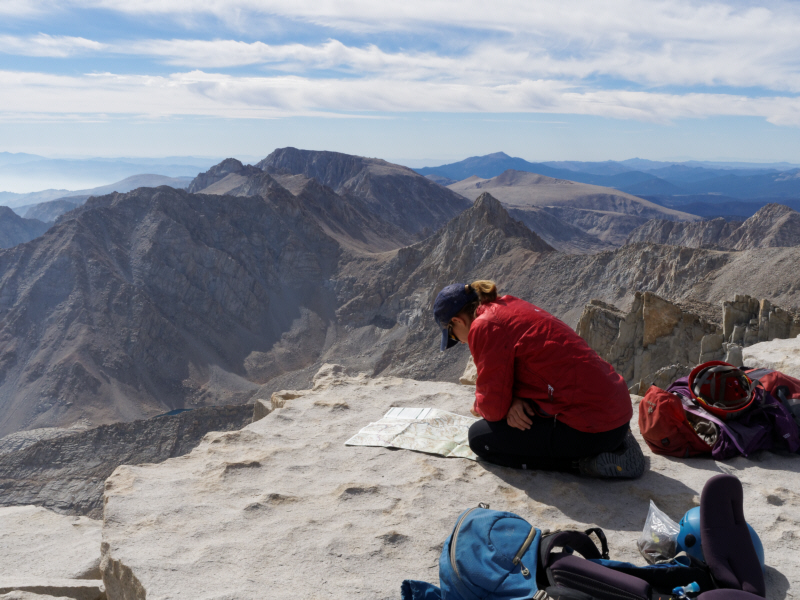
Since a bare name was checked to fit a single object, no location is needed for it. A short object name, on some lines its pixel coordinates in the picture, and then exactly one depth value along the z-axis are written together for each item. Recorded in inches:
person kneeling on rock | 159.6
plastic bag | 127.4
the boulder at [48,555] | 169.2
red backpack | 190.9
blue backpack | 112.3
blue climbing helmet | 121.6
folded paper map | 201.5
